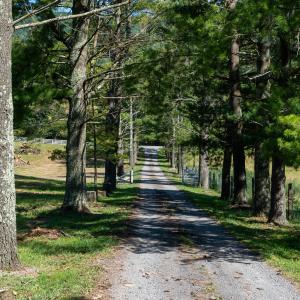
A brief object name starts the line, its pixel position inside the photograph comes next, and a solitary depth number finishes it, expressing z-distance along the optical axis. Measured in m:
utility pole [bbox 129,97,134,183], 38.66
